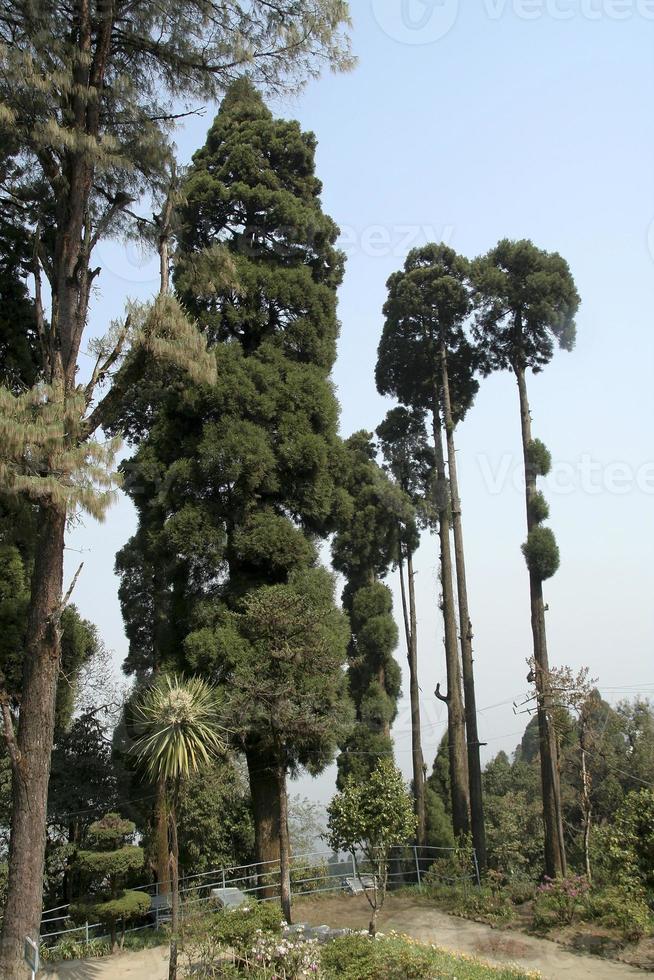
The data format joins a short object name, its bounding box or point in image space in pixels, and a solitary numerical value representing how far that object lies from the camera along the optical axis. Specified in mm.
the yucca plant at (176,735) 10961
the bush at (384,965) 8656
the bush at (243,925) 9711
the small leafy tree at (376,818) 12078
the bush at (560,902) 13203
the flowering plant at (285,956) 9156
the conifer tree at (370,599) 22438
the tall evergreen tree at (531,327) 17906
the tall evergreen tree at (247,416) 15570
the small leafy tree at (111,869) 12281
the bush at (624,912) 12000
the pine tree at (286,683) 13172
